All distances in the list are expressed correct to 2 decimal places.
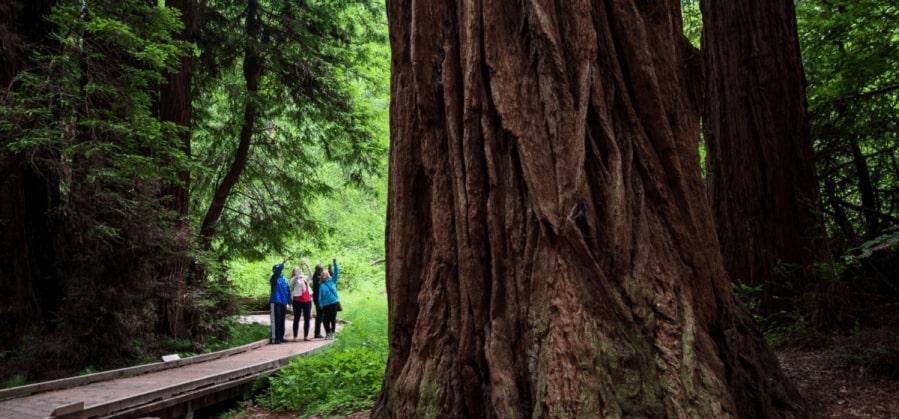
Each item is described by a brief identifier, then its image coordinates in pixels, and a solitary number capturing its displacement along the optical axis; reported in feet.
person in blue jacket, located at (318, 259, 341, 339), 49.16
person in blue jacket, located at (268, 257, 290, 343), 47.52
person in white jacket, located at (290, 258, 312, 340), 50.75
